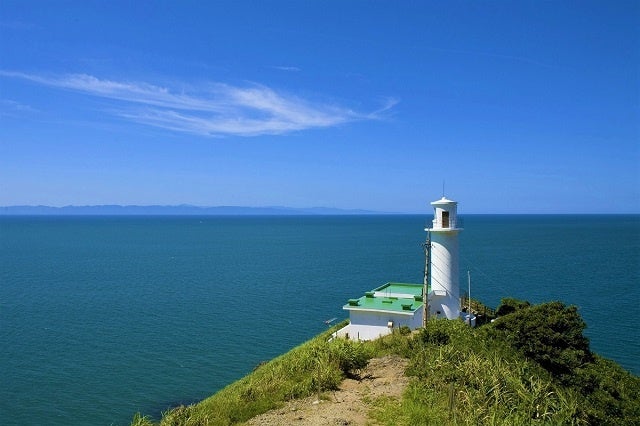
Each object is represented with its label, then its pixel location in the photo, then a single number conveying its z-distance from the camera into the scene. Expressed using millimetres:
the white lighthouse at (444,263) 28156
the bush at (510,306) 29111
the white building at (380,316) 25219
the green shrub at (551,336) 20266
